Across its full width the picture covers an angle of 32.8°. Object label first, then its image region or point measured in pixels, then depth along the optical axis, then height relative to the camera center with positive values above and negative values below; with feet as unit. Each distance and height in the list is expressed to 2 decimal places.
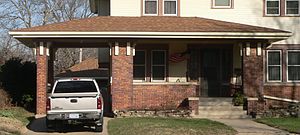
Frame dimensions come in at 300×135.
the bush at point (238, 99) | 74.64 -5.16
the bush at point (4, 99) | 81.83 -5.86
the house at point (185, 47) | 72.54 +2.78
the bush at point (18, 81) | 85.35 -2.96
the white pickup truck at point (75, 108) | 53.21 -4.62
